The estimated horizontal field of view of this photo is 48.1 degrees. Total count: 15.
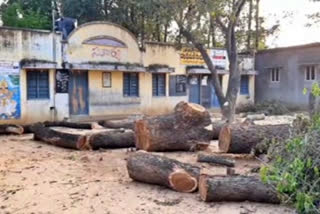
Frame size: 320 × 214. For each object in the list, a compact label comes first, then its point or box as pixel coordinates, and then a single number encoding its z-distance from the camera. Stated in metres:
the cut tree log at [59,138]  8.76
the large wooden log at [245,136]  7.49
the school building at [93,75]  13.09
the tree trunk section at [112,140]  8.74
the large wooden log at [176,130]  8.12
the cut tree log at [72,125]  11.68
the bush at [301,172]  3.18
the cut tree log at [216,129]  9.97
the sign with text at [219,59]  19.20
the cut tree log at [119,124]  11.62
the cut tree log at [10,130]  11.62
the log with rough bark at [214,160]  6.89
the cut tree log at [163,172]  5.41
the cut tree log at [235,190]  4.89
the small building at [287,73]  18.70
